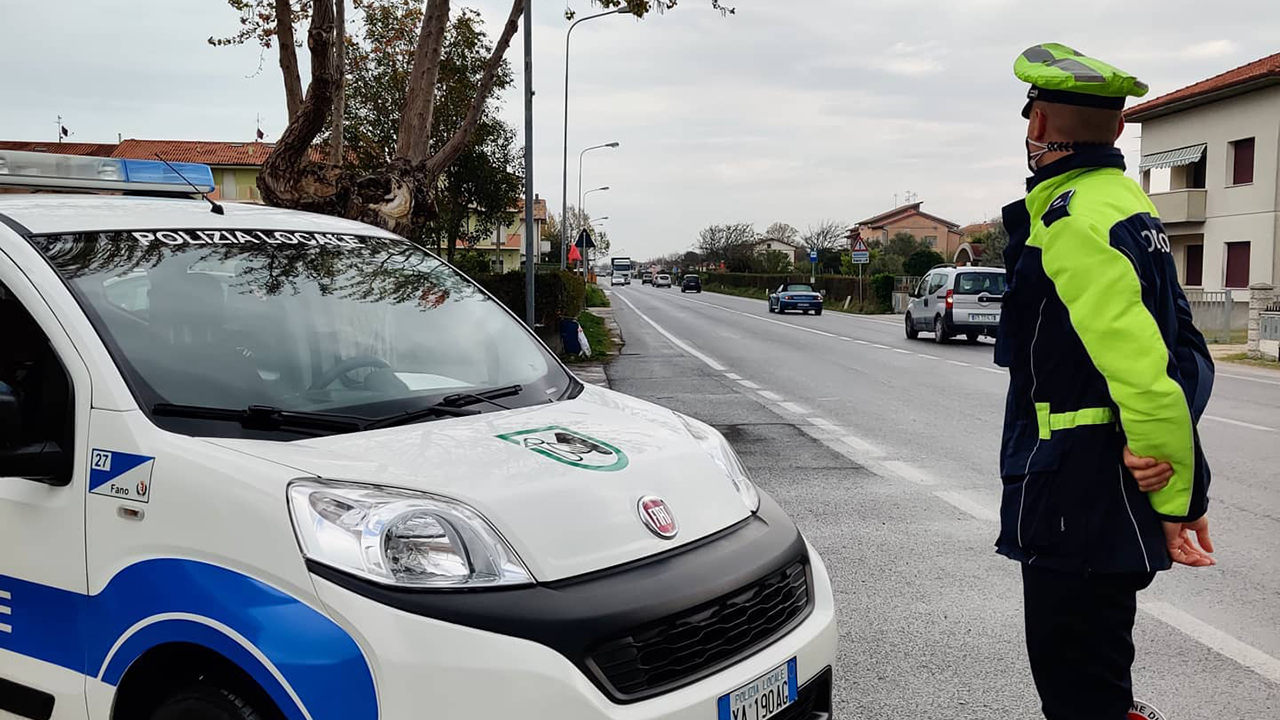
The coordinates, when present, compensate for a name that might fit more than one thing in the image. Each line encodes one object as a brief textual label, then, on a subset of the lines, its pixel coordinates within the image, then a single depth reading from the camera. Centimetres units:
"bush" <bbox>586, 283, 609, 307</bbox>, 5202
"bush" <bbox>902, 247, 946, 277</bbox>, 6178
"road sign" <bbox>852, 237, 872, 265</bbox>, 4315
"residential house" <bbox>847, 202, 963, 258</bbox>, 12562
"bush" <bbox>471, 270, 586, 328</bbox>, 2072
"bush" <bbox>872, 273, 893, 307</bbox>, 4622
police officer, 235
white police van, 222
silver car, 2386
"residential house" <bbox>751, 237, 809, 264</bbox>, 11525
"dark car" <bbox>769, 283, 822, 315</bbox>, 4456
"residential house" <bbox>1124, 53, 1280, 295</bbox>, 3297
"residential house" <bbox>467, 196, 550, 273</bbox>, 10294
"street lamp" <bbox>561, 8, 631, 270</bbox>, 4747
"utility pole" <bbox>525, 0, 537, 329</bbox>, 1719
